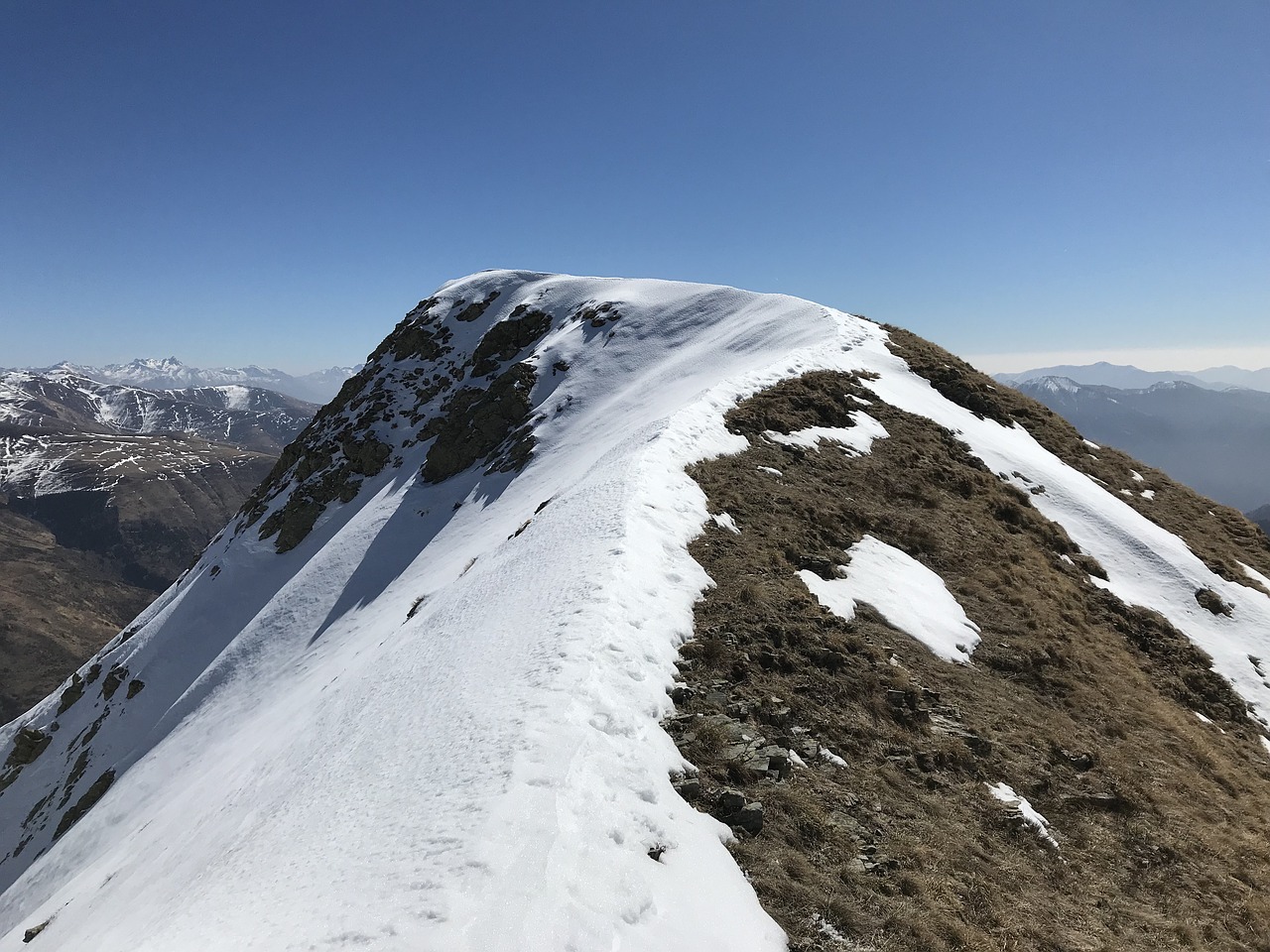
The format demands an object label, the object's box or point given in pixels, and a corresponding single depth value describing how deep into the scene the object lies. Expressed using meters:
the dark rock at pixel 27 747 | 43.44
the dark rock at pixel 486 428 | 42.25
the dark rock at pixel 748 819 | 6.85
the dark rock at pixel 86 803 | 32.25
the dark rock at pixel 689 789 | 7.02
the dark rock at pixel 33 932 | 18.06
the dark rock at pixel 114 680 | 41.09
